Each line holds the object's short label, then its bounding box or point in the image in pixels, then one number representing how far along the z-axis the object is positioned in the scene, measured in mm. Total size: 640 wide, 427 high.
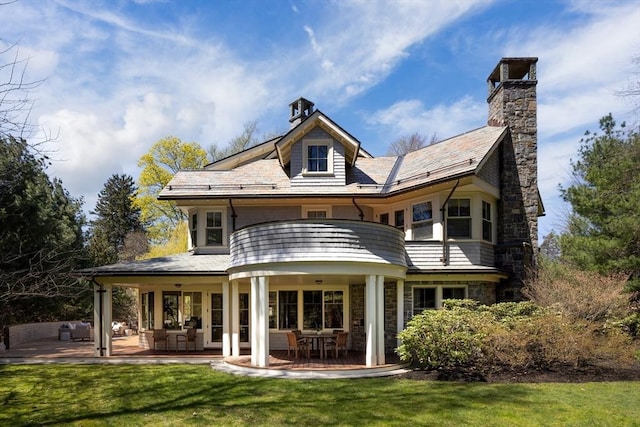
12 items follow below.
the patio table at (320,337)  14850
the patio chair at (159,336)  17234
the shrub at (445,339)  12695
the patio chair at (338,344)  14638
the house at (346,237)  13508
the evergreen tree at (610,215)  15852
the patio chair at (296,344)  14320
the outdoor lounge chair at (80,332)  22500
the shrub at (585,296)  13023
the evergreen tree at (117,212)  48438
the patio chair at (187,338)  17203
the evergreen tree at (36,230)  19531
